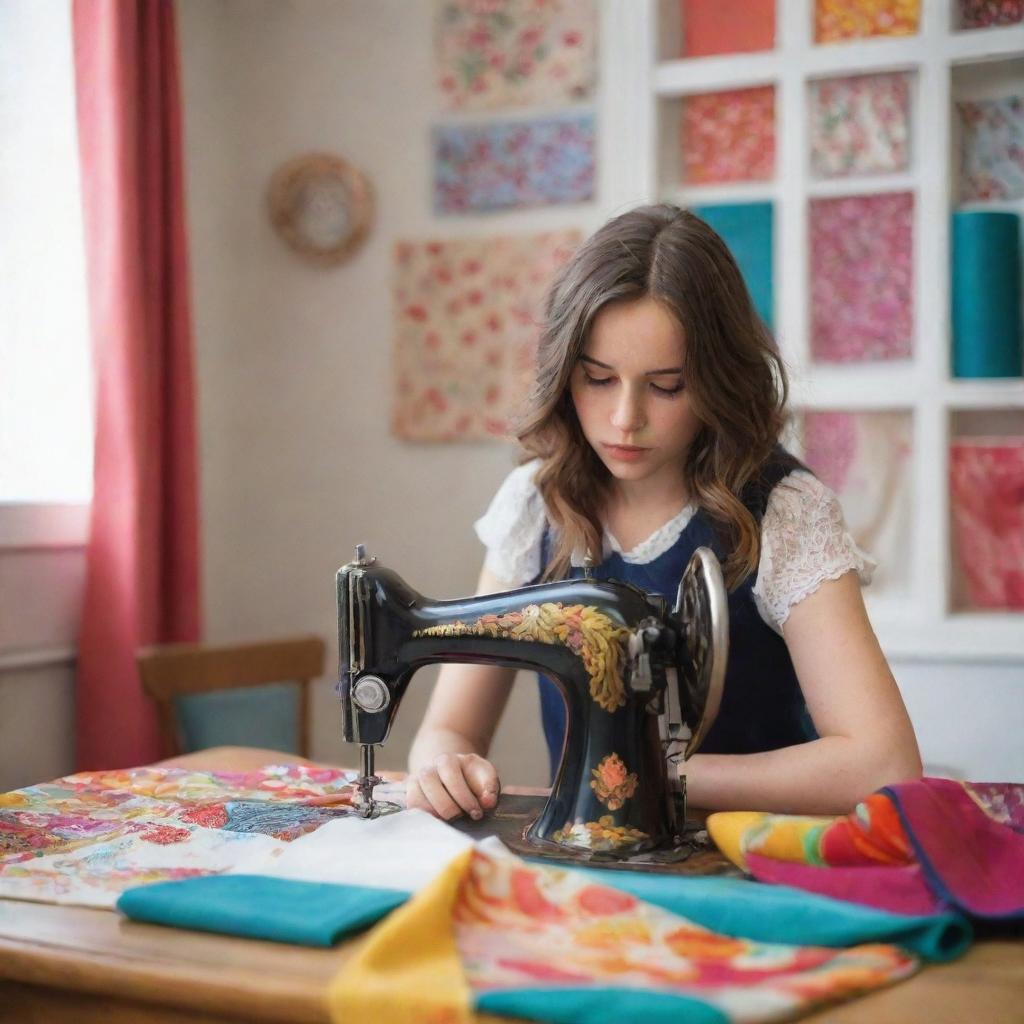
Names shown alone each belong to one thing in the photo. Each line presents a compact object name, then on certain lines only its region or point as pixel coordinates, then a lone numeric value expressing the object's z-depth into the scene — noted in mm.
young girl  1415
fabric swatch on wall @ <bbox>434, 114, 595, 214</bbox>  3268
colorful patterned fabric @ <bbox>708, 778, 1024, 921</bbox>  1014
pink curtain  2738
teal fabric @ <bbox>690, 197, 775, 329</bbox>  3055
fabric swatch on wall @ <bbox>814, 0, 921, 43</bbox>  2934
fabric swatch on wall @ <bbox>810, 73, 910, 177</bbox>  2971
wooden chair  2490
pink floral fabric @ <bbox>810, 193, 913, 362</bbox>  2979
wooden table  873
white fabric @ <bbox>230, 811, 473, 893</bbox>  1097
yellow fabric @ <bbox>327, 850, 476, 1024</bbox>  840
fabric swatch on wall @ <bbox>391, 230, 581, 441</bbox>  3336
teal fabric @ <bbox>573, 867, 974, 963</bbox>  955
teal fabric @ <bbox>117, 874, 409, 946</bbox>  960
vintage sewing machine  1209
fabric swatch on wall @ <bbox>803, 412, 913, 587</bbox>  2996
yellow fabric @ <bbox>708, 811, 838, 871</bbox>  1115
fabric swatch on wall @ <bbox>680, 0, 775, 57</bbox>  3068
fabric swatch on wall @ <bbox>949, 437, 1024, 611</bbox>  2908
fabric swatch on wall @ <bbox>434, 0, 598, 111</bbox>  3260
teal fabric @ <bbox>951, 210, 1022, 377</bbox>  2863
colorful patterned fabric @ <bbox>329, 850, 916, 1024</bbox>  831
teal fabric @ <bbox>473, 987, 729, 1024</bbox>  807
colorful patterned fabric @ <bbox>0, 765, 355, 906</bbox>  1144
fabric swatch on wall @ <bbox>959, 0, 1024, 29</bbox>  2881
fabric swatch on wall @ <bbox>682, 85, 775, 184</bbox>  3098
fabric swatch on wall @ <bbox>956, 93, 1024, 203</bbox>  2930
